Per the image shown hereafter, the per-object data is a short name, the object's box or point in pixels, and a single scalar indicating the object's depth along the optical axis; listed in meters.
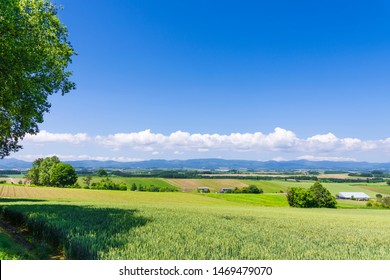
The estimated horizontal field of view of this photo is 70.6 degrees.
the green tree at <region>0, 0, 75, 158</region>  16.11
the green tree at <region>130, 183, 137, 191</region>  132.27
